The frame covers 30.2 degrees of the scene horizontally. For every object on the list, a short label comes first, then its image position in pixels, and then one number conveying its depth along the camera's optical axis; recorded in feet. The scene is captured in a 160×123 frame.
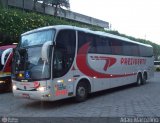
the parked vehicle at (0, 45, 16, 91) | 55.47
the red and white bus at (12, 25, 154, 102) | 36.78
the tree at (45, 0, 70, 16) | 123.14
